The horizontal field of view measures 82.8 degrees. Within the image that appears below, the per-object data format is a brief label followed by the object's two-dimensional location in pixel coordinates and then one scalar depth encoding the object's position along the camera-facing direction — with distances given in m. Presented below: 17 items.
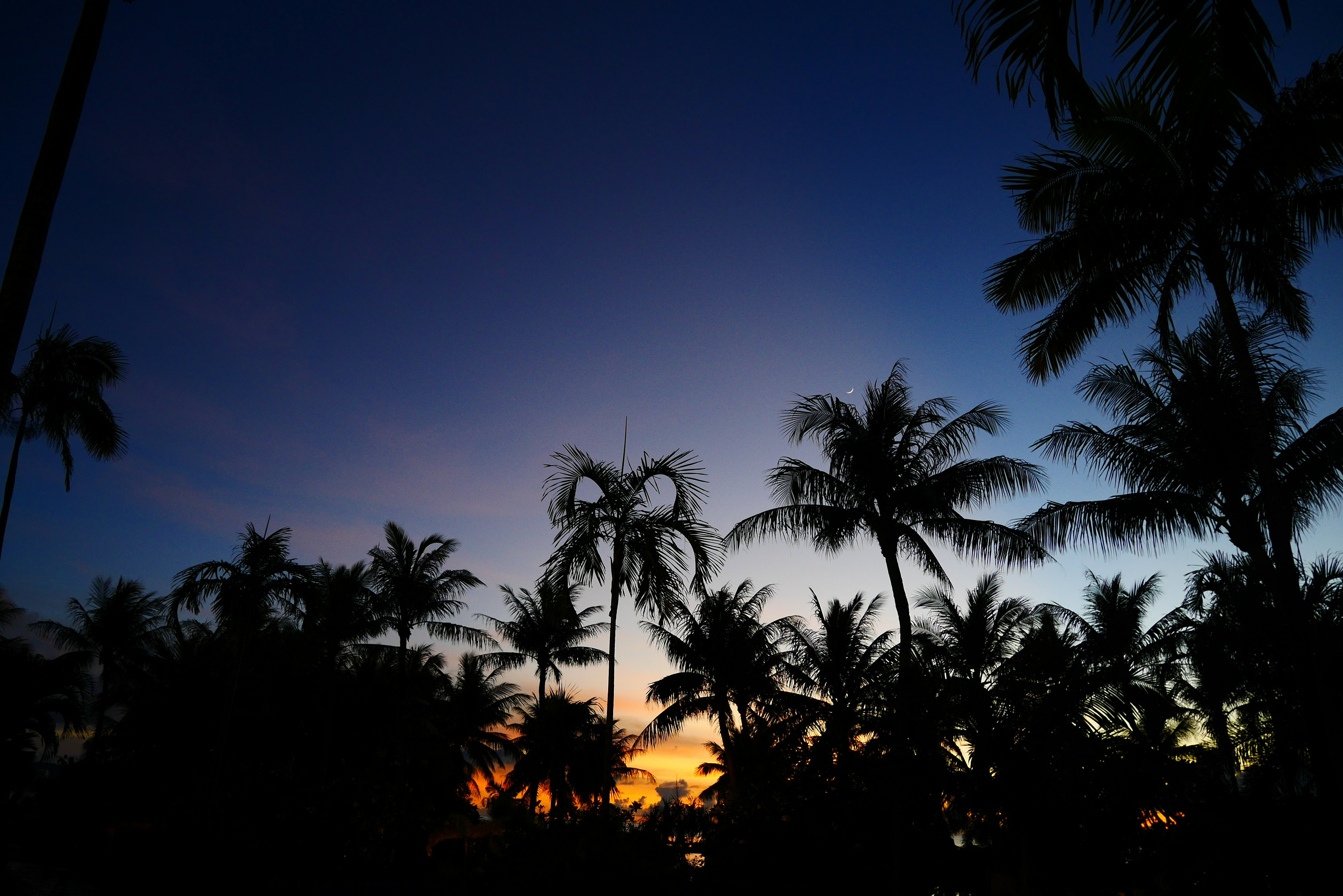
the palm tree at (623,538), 10.14
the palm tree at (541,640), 31.66
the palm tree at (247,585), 17.38
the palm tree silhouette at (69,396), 18.30
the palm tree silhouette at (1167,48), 3.06
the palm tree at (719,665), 25.39
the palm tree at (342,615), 26.25
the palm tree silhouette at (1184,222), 9.48
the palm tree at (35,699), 27.06
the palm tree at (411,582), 27.75
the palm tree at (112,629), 35.19
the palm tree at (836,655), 18.06
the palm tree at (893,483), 16.11
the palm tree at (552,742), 29.89
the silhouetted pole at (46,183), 5.56
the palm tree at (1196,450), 11.99
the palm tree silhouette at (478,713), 33.88
